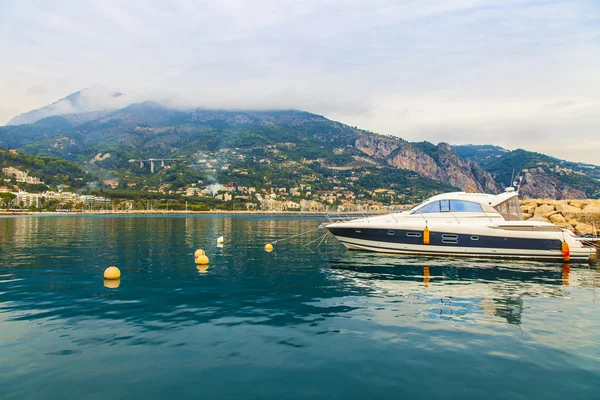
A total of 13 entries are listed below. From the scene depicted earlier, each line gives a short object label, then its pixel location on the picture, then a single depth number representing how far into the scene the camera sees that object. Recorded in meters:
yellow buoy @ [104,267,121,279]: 16.09
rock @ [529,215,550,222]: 23.61
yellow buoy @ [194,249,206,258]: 23.31
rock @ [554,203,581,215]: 36.81
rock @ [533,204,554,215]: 38.31
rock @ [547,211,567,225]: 35.81
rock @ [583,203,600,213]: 35.66
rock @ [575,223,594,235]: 33.82
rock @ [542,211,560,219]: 37.17
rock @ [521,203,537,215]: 39.99
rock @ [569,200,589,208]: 38.73
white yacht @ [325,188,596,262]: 22.30
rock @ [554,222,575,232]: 34.69
